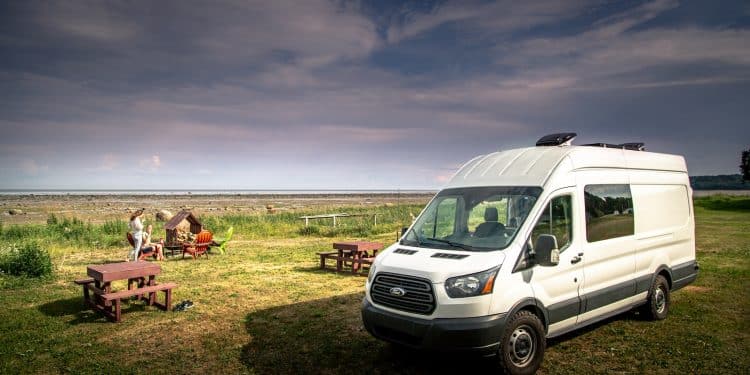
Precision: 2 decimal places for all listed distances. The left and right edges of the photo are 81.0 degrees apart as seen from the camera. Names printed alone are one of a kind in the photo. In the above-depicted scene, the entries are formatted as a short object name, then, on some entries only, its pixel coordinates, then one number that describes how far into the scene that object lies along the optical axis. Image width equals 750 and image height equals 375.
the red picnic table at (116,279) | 7.99
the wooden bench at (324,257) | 13.35
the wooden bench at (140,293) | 7.91
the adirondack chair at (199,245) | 15.52
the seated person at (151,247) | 15.24
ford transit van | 4.94
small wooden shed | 16.83
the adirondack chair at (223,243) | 16.48
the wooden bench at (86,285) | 8.90
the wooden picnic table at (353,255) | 12.75
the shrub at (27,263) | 11.64
